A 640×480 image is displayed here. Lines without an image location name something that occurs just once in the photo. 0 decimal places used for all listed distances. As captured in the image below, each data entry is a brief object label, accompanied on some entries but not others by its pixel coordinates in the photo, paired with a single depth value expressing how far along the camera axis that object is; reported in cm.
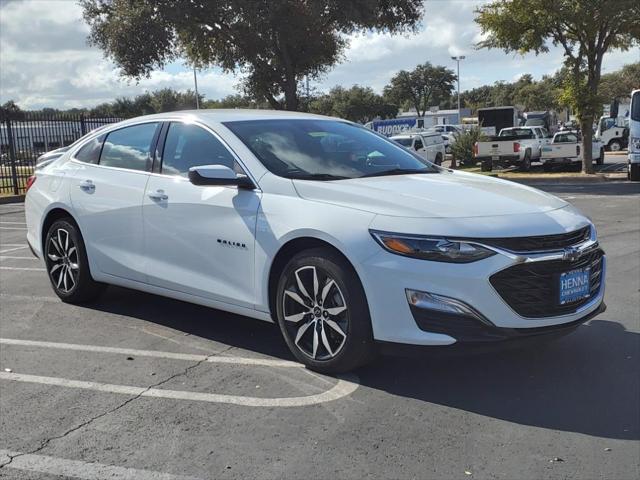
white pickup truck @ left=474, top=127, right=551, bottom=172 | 2489
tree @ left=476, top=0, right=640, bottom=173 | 1889
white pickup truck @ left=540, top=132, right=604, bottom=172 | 2308
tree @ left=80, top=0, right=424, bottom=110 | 2175
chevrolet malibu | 364
